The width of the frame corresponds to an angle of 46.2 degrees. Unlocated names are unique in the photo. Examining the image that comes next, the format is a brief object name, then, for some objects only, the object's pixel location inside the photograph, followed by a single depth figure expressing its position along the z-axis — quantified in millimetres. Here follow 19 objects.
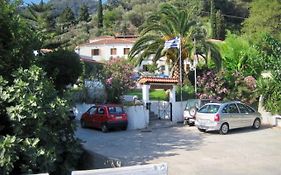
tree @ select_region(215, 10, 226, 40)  52224
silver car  16641
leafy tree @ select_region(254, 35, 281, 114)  19305
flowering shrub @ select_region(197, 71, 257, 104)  22082
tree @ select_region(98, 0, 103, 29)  65386
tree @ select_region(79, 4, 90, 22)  72377
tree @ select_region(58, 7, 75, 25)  66612
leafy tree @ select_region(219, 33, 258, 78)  25579
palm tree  24065
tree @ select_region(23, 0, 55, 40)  30981
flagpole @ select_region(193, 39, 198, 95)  22759
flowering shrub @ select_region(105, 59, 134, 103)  21828
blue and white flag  22200
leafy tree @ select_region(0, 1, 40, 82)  10494
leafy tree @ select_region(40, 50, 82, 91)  16688
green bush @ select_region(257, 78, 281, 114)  19184
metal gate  20652
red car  18106
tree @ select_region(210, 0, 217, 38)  51352
